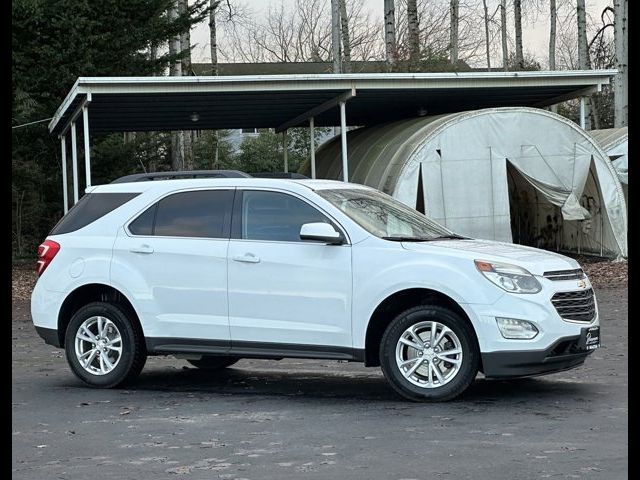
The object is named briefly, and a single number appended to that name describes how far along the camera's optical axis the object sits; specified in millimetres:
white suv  9234
